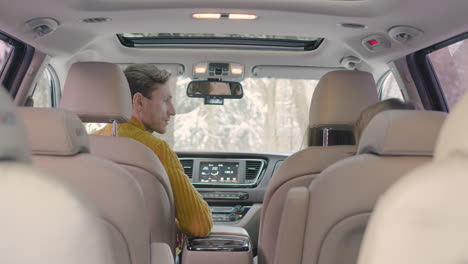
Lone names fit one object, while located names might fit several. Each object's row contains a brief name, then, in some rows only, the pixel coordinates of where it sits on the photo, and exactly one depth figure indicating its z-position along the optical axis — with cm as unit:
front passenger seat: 337
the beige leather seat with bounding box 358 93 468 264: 92
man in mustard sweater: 324
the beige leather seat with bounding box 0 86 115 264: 98
